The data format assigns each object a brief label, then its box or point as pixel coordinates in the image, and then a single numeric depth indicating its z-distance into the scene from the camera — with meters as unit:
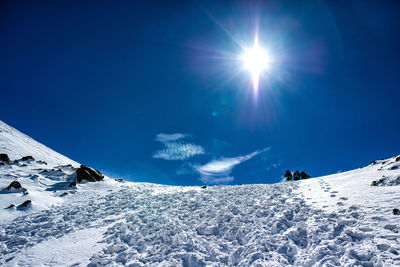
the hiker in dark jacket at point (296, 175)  35.02
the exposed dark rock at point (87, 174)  19.46
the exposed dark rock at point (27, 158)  22.12
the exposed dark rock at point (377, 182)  10.22
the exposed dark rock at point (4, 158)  19.69
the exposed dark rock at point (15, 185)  14.26
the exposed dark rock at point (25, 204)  11.96
